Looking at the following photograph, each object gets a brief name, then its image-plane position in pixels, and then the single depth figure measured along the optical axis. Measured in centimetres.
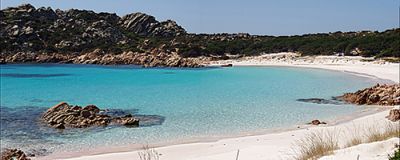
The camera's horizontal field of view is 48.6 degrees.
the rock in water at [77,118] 1675
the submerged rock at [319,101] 2230
